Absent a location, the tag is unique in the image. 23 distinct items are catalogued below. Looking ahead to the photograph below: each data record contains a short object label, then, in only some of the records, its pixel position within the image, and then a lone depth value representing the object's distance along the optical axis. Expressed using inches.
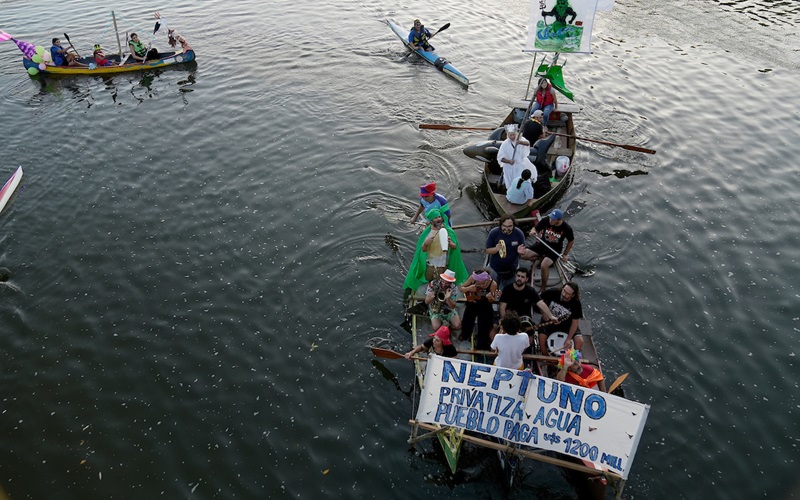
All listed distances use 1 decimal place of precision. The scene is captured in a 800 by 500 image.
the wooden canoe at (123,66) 1133.7
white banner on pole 839.1
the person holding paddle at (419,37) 1203.2
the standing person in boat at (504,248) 551.9
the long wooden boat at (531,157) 714.8
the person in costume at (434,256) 557.9
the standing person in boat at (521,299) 492.7
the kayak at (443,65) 1119.5
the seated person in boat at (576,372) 442.0
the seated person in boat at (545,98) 879.1
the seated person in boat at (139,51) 1157.7
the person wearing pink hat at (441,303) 536.7
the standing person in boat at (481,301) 490.6
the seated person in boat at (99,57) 1144.8
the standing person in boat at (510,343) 431.8
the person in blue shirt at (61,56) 1126.4
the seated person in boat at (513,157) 721.0
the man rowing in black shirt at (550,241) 597.9
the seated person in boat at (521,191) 697.6
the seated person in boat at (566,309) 479.5
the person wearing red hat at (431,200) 615.1
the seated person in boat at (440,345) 471.2
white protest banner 377.7
